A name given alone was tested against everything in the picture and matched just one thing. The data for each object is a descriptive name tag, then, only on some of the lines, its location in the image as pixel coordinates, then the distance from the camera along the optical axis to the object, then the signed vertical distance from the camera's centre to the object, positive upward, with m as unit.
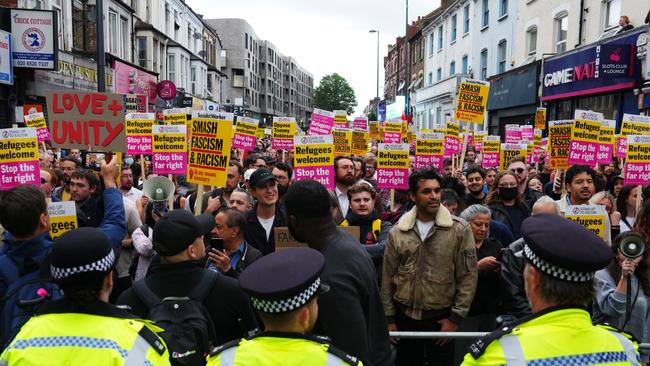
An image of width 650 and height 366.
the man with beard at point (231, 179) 6.86 -0.53
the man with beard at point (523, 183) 7.49 -0.56
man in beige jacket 4.32 -1.10
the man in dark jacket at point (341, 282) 2.54 -0.68
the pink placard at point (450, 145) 12.19 -0.06
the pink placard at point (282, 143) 12.49 -0.09
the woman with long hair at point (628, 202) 6.16 -0.64
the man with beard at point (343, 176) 7.35 -0.48
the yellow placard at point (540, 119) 15.82 +0.73
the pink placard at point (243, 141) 11.55 -0.05
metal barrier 3.78 -1.35
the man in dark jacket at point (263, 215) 5.29 -0.76
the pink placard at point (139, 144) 9.50 -0.13
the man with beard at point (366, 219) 5.16 -0.75
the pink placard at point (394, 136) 13.30 +0.12
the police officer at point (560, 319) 1.94 -0.64
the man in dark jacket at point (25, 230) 2.88 -0.52
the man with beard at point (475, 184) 7.18 -0.55
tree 102.62 +8.81
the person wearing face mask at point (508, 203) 6.15 -0.70
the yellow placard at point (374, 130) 18.61 +0.37
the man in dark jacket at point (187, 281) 2.84 -0.76
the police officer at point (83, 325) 2.08 -0.75
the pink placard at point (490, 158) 11.34 -0.32
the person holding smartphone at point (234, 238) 4.18 -0.77
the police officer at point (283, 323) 2.00 -0.70
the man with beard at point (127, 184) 7.34 -0.66
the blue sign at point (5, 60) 16.53 +2.29
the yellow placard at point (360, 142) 13.11 -0.03
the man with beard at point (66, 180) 7.07 -0.62
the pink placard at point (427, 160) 9.41 -0.32
